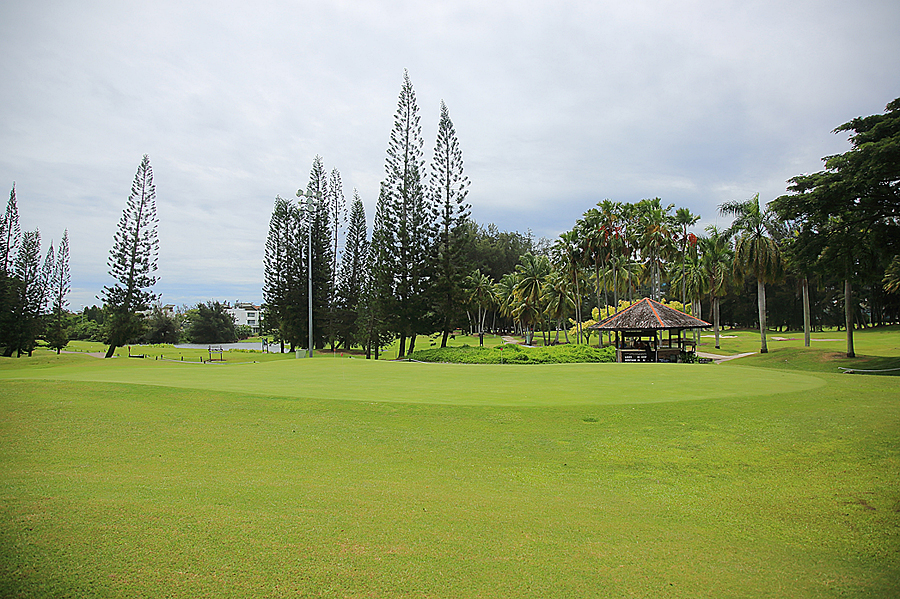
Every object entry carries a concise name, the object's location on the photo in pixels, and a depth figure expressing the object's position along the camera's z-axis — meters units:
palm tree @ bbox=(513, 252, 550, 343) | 52.59
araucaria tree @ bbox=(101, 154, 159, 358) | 40.38
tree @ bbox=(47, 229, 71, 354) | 47.75
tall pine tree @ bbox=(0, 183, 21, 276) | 40.56
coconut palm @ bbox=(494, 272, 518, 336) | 63.03
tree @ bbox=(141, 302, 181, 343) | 69.44
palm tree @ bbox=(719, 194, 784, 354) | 35.84
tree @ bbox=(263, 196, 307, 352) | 45.44
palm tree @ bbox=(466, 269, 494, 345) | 61.33
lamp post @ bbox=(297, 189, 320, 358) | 37.69
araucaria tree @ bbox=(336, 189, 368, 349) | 47.19
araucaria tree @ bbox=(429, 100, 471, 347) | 37.91
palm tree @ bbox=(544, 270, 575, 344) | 50.53
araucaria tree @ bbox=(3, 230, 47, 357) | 41.88
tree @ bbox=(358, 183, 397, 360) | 37.78
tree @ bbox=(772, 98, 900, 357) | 20.86
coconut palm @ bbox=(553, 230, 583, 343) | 40.62
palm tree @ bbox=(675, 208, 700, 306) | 42.19
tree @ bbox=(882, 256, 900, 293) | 26.53
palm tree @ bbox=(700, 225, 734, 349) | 44.91
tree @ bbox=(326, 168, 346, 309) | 44.86
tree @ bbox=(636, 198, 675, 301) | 38.53
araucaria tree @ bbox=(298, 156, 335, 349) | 43.53
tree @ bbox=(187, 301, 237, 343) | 73.94
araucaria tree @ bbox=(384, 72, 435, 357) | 37.78
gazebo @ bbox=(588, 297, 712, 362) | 28.83
